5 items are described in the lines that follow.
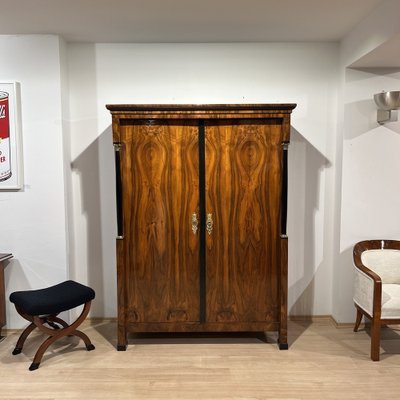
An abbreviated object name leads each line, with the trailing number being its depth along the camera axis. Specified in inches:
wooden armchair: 122.1
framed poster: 138.9
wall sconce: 131.4
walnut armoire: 126.6
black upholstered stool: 118.3
